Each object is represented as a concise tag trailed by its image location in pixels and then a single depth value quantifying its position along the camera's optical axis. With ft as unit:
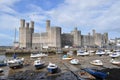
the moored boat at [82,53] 81.87
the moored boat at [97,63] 51.40
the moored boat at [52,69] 40.77
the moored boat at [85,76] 34.13
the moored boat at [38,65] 46.57
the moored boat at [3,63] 51.49
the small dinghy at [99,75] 32.81
